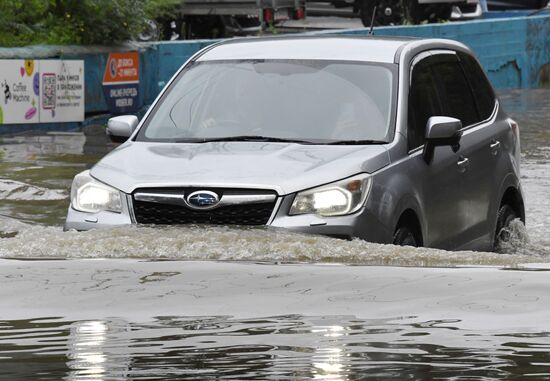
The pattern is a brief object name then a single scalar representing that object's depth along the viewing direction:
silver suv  15.12
